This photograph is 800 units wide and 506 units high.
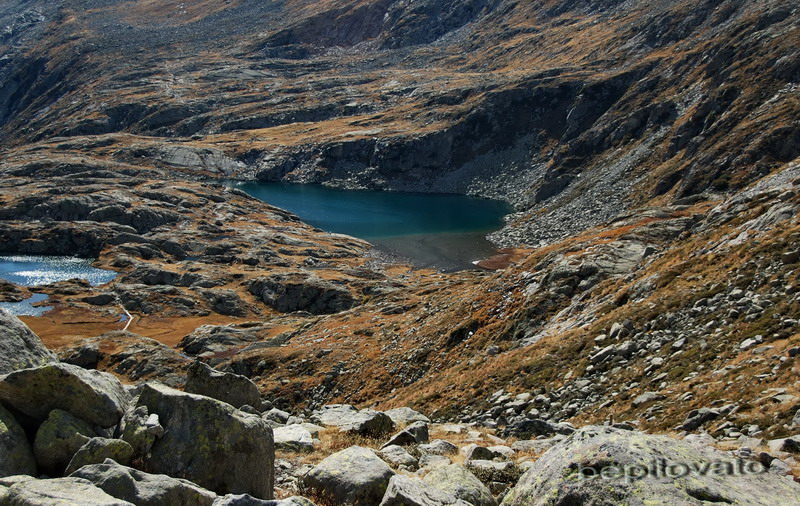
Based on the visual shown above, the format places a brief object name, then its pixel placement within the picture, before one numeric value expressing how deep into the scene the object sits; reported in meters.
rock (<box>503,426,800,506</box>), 8.85
